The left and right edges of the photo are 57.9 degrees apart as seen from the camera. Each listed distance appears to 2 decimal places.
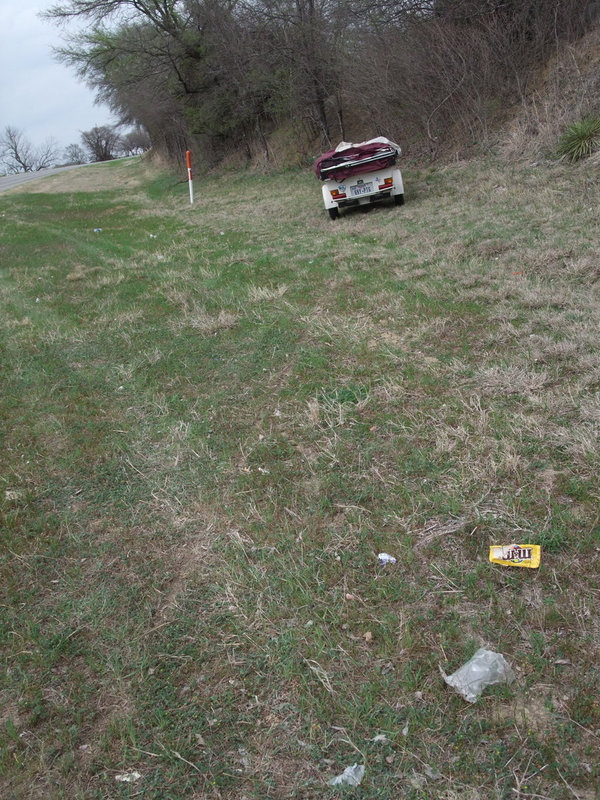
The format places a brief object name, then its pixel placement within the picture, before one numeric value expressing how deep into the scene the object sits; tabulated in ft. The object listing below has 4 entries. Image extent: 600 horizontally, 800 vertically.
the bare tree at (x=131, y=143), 197.98
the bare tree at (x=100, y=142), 247.29
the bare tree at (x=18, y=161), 254.27
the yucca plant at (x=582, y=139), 29.48
